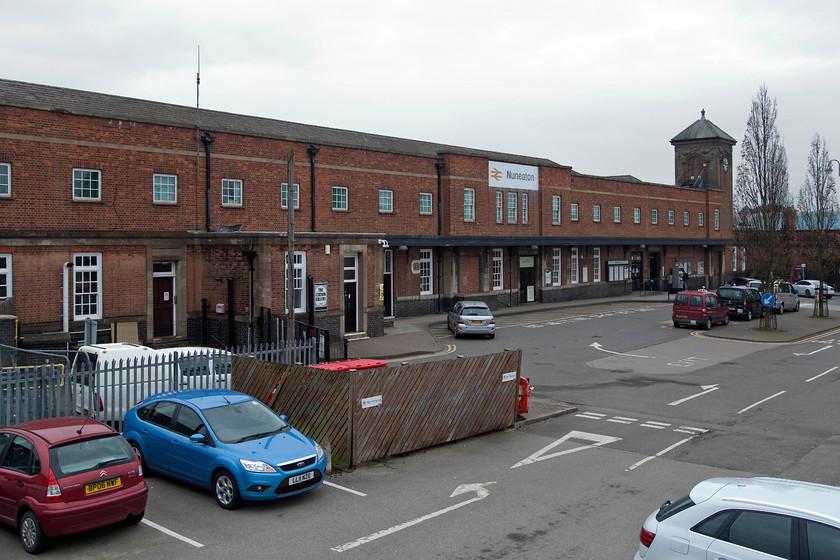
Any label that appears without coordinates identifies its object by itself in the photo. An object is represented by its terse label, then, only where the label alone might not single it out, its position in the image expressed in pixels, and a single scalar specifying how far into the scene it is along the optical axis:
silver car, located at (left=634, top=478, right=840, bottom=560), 5.55
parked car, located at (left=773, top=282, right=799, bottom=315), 40.78
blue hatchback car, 9.56
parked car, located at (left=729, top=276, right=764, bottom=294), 45.54
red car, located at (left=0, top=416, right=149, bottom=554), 7.91
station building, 22.45
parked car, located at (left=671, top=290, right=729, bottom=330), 32.12
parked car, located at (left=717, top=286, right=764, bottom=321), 35.72
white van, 11.80
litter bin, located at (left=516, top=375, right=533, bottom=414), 15.16
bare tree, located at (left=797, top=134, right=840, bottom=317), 37.31
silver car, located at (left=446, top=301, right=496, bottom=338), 28.69
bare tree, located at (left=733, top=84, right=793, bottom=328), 33.50
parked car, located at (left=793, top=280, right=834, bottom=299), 56.69
